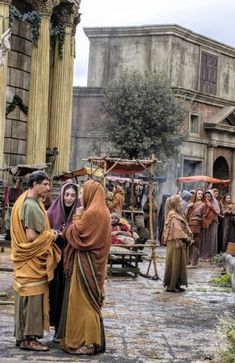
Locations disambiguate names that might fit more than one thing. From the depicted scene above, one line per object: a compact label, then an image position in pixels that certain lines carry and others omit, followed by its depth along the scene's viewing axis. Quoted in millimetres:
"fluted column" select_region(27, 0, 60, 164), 26531
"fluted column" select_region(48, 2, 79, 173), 28453
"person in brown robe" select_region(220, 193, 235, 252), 21592
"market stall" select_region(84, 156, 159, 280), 15876
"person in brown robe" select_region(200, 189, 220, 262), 20703
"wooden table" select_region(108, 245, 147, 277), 15164
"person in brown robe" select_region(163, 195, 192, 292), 13680
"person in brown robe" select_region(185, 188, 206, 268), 18656
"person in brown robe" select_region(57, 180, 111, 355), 7961
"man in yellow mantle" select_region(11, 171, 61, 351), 7980
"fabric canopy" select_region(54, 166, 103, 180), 23697
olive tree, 36969
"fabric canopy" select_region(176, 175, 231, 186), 29019
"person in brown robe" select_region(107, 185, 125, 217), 22825
